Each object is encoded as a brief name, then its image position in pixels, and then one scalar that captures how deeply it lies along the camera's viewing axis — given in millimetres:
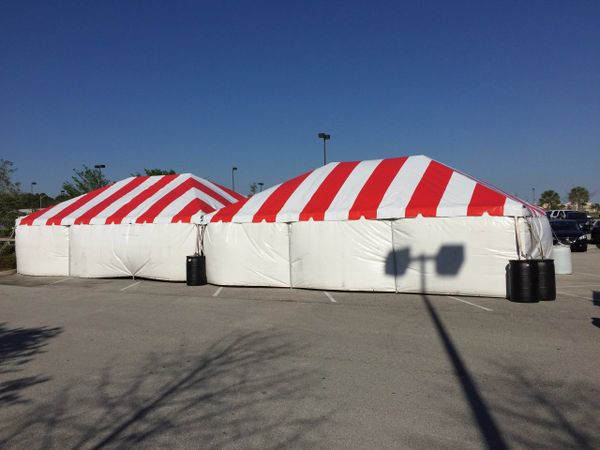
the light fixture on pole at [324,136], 23359
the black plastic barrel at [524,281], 8711
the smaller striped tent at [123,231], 13273
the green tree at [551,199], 77812
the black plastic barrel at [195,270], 12258
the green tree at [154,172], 35844
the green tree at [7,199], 21906
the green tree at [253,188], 56812
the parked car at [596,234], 23188
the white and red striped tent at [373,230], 9398
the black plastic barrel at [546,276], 8789
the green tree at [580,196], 88250
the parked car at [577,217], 29891
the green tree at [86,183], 32906
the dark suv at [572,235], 19859
